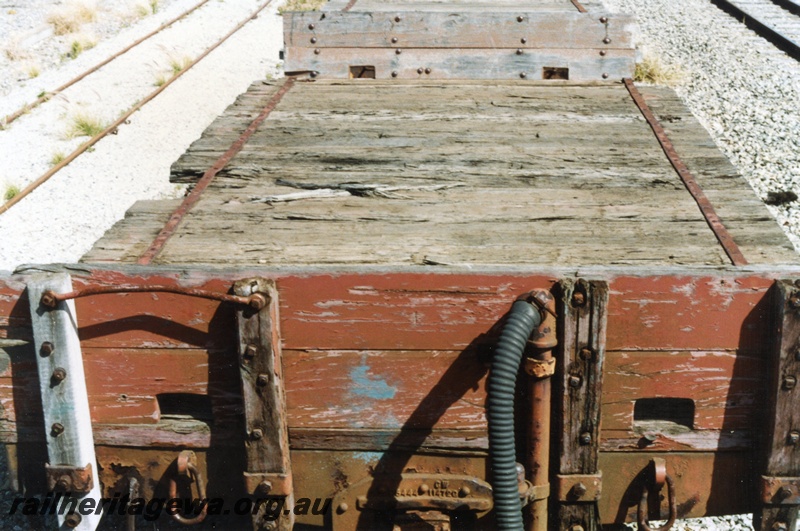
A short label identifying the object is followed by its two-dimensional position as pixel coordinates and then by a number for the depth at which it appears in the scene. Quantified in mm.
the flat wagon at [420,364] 2475
